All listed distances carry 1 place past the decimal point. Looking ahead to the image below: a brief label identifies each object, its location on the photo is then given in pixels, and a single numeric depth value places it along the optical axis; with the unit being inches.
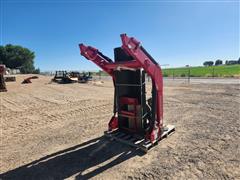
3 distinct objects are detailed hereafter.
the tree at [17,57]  2247.8
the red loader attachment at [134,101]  130.4
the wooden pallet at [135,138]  130.3
